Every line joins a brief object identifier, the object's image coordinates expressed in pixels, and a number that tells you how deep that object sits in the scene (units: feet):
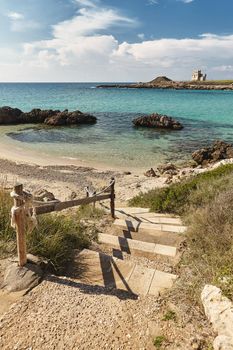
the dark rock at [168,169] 50.85
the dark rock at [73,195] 37.85
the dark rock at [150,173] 50.51
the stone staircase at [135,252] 13.80
